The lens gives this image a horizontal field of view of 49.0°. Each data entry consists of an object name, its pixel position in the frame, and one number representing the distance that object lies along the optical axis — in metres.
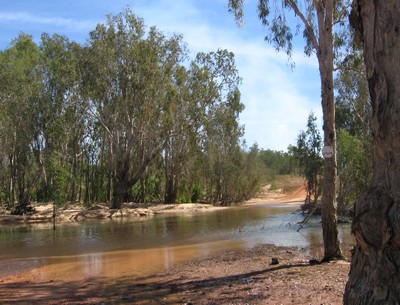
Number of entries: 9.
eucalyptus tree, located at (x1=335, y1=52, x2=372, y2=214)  24.98
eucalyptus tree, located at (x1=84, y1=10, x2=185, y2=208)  33.62
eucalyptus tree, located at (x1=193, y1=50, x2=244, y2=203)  38.34
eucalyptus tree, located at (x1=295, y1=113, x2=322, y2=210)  33.44
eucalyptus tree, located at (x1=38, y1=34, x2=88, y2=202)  34.00
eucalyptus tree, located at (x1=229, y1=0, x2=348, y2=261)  9.64
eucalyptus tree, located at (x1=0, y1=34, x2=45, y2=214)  33.72
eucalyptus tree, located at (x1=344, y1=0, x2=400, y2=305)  3.70
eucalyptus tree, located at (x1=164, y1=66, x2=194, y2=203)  36.66
